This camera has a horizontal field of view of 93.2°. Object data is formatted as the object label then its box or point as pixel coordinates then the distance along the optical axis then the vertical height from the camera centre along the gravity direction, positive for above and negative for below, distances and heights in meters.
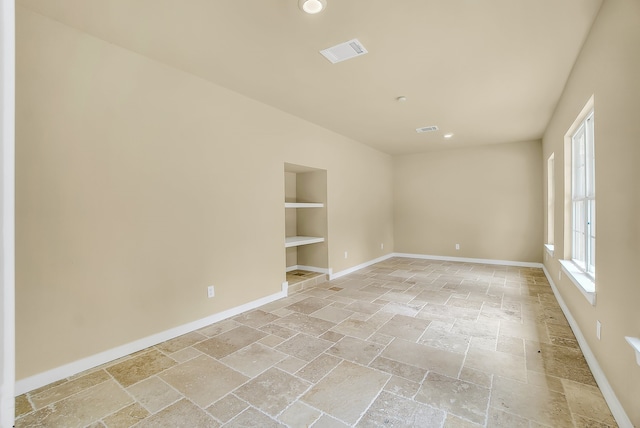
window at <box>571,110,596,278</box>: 2.77 +0.13
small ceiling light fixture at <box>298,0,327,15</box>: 2.01 +1.39
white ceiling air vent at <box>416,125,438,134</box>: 5.02 +1.38
